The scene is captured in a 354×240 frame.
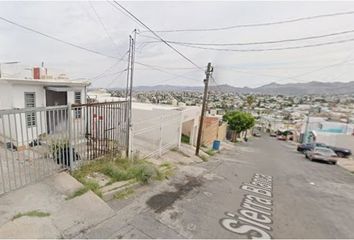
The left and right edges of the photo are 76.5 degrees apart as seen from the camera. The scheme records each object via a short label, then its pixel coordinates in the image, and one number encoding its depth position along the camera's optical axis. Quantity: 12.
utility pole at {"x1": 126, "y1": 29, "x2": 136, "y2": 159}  8.60
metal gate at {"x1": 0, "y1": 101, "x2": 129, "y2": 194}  5.48
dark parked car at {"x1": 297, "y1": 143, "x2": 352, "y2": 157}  26.07
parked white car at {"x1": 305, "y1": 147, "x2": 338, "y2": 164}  19.52
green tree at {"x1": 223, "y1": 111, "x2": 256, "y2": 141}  37.91
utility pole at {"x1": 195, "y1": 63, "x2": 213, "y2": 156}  14.68
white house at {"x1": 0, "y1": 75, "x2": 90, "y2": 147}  9.52
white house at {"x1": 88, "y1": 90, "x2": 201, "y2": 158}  11.39
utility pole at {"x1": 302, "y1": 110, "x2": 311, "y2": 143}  44.85
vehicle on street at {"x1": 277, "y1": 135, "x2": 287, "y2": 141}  59.77
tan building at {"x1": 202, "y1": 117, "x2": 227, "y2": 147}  23.68
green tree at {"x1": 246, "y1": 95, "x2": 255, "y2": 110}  55.33
